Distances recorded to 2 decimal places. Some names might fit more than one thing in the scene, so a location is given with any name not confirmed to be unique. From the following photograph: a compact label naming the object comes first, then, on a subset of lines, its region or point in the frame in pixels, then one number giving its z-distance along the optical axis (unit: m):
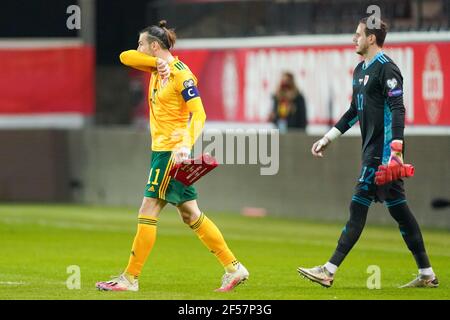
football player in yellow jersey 10.96
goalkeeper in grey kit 11.09
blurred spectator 21.91
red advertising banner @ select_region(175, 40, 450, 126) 20.06
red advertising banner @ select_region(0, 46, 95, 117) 24.66
